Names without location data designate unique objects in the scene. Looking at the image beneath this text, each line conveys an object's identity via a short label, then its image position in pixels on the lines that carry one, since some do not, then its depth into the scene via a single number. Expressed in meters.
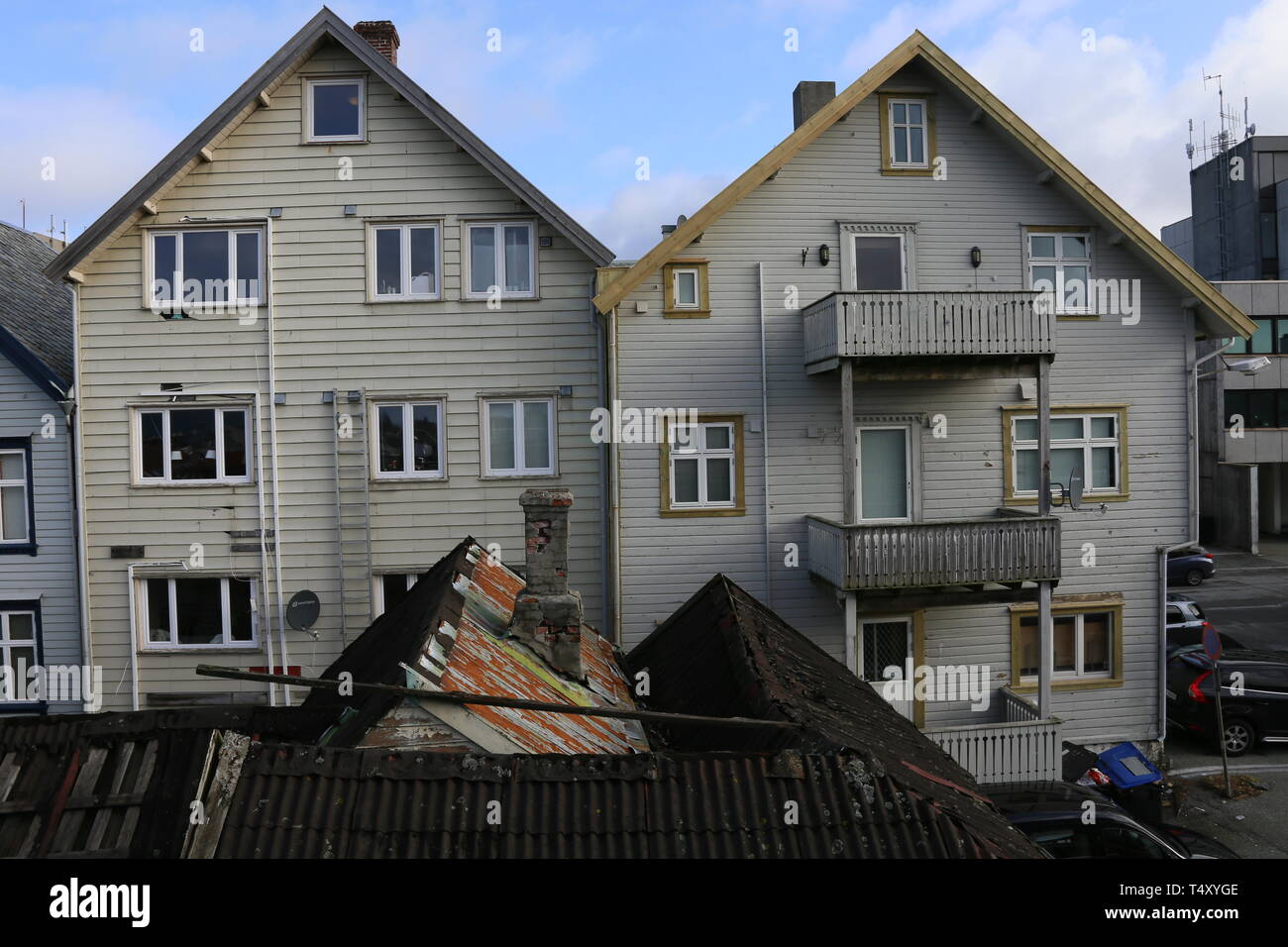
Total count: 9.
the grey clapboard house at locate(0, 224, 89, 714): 15.12
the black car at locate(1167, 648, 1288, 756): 16.02
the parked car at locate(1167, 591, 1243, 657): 21.28
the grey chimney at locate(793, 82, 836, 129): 17.45
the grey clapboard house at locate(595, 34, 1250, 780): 14.80
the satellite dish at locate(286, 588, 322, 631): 14.61
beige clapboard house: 14.92
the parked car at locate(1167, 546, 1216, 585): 29.59
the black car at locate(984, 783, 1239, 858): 9.88
